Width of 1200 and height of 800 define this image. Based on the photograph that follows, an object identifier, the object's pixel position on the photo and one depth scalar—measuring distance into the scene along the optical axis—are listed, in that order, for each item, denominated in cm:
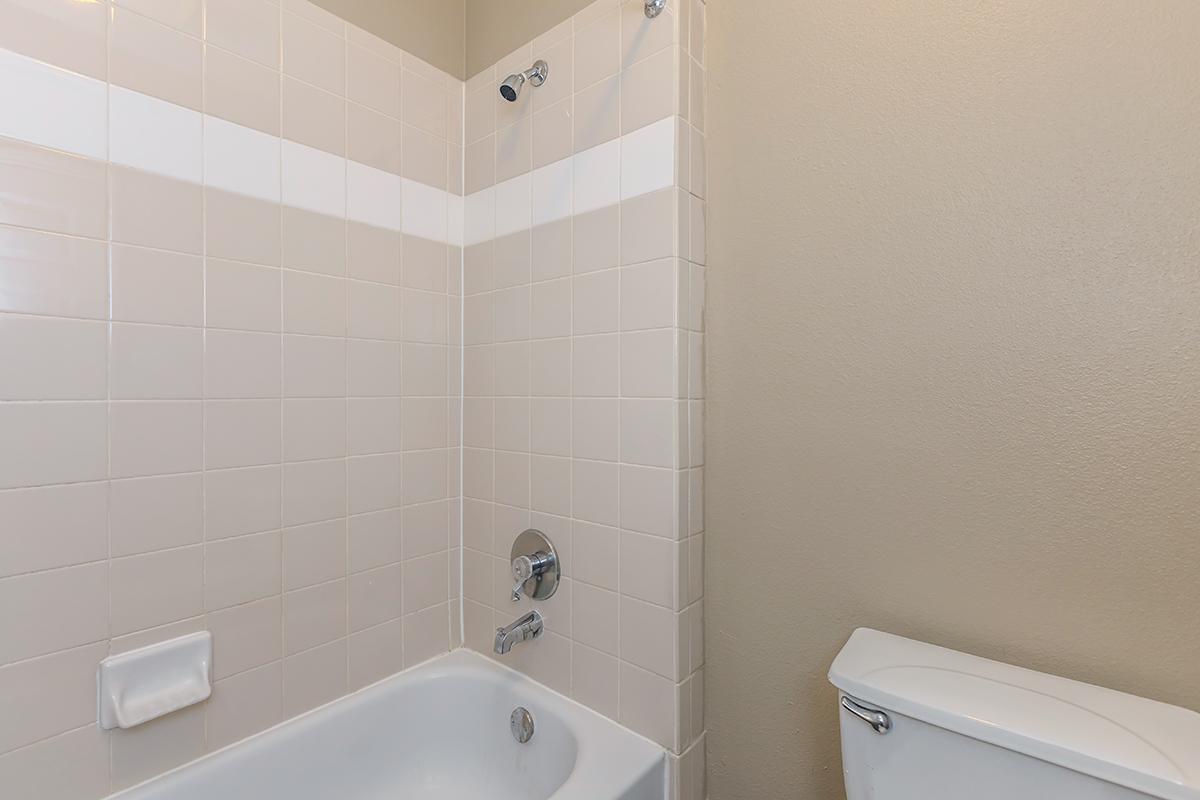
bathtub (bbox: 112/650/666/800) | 108
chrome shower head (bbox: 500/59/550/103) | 129
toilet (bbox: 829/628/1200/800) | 63
